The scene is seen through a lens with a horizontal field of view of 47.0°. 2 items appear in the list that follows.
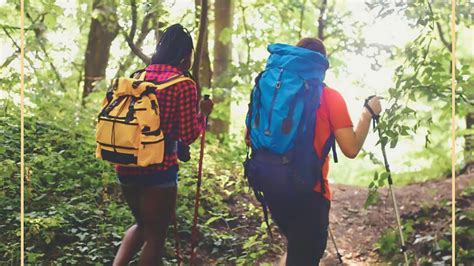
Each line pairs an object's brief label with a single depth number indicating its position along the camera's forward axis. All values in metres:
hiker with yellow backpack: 3.01
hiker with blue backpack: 2.79
